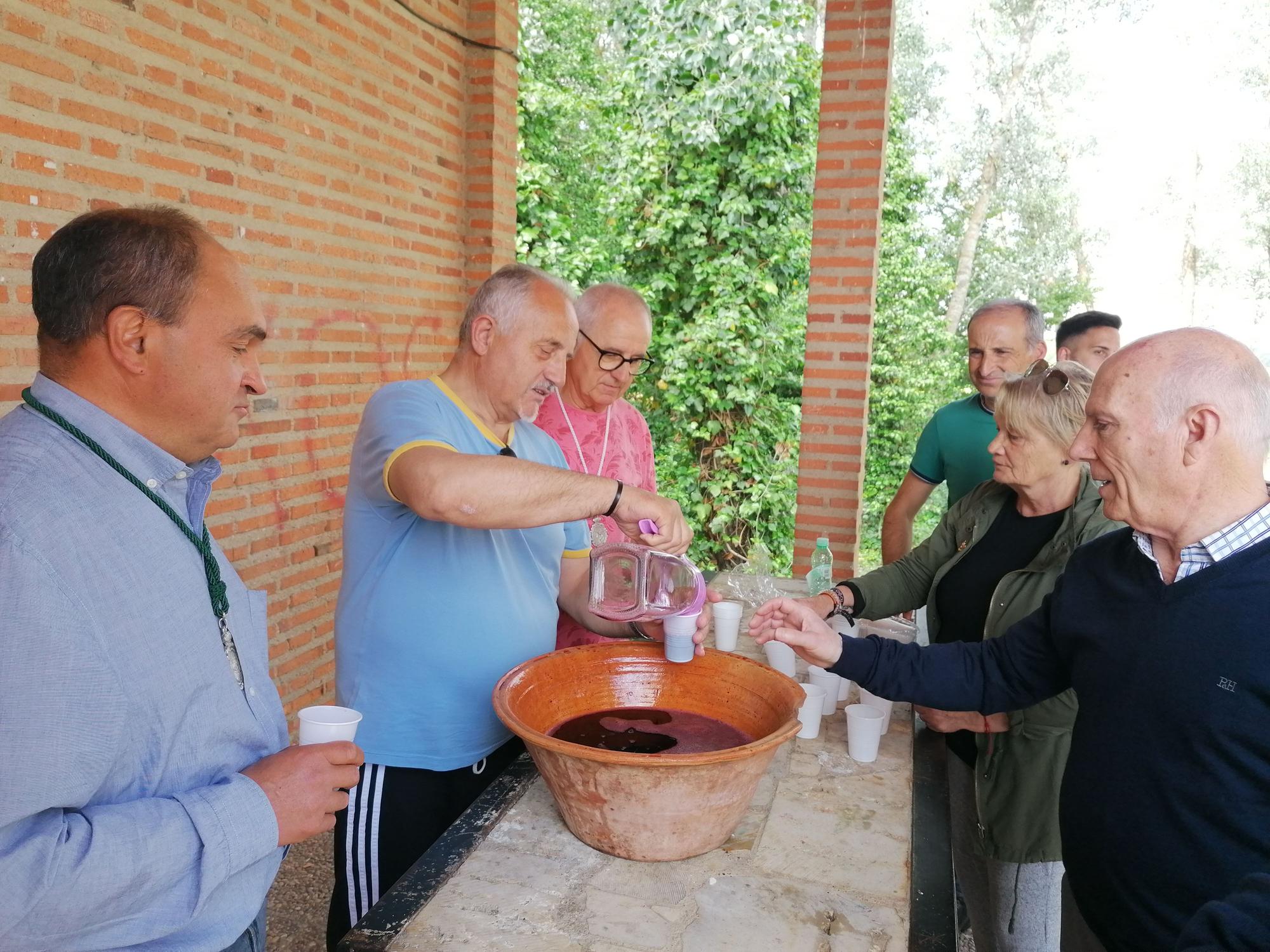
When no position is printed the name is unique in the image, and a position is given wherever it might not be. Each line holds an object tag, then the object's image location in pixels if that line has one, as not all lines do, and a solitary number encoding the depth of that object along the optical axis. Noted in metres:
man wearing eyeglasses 3.04
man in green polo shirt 3.63
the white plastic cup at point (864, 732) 2.05
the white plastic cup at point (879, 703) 2.13
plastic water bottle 3.48
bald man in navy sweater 1.46
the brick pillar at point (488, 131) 5.54
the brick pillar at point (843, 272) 5.51
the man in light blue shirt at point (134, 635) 1.05
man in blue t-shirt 1.84
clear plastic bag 3.41
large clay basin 1.46
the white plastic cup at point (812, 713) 2.12
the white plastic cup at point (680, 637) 1.95
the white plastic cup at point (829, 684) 2.32
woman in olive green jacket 2.19
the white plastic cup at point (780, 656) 2.52
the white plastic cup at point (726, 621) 2.68
